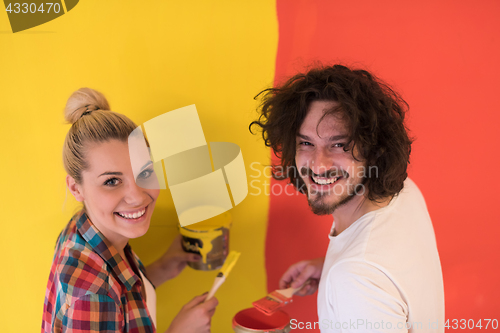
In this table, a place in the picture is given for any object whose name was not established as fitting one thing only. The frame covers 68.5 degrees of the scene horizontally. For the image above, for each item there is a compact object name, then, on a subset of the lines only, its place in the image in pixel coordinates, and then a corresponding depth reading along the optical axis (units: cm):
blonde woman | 99
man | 91
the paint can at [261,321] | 107
